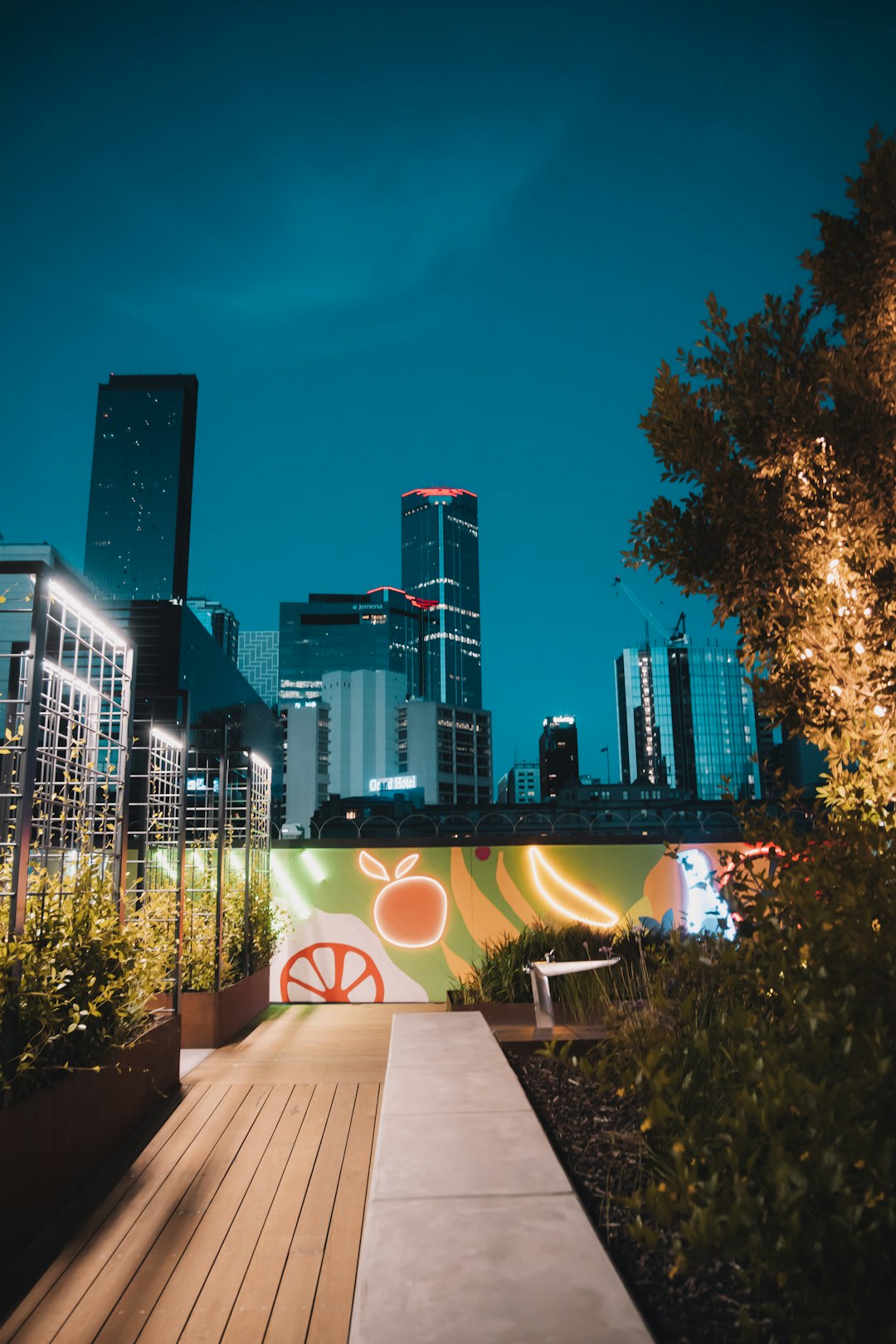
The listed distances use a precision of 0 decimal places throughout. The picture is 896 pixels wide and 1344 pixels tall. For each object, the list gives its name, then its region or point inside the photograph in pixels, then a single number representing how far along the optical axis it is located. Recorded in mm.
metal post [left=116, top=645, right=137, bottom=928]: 4324
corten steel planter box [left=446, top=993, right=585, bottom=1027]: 5953
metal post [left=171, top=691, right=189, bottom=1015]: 5051
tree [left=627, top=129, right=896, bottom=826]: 3154
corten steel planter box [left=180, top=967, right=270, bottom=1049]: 5945
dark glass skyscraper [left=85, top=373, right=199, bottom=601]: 165625
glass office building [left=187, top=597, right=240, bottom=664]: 179462
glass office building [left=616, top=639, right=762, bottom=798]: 134625
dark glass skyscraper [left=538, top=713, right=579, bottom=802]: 166750
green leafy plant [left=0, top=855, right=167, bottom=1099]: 2881
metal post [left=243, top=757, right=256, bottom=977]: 6902
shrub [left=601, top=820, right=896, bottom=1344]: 1355
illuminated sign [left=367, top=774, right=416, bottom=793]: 94375
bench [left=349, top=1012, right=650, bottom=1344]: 1632
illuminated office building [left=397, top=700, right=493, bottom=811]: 95688
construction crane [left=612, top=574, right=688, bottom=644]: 143000
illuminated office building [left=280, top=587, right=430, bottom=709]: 151875
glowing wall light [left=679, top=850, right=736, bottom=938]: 7738
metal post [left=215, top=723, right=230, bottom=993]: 6078
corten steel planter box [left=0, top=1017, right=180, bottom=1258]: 2764
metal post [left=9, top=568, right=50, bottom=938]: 2951
